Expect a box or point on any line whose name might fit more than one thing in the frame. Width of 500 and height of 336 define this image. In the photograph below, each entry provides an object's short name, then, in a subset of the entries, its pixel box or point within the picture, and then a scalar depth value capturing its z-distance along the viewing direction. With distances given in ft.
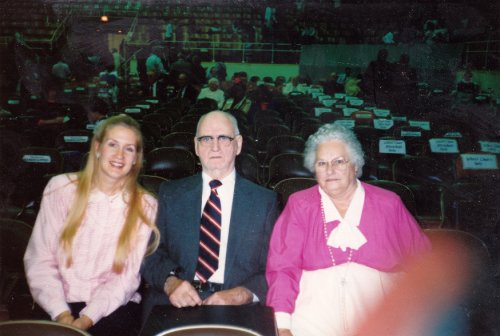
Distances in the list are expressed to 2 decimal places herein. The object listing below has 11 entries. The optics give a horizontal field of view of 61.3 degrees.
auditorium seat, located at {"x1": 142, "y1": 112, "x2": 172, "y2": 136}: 23.99
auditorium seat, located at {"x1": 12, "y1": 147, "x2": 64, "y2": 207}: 13.03
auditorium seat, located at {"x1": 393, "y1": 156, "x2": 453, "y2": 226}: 14.60
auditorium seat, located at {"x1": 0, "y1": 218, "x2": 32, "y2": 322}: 7.42
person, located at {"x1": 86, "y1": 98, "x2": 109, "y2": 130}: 18.02
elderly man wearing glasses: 7.37
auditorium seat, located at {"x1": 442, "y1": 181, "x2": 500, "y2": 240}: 12.69
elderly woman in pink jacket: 6.82
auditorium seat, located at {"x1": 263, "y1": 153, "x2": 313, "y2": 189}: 14.25
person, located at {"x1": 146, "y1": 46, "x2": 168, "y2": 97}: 41.55
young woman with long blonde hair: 6.98
